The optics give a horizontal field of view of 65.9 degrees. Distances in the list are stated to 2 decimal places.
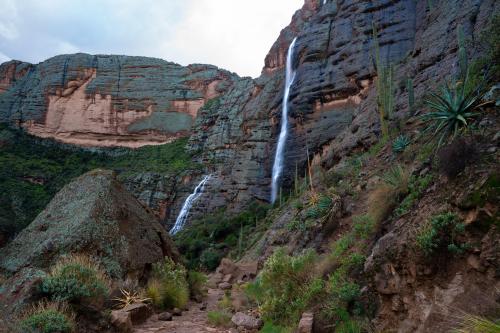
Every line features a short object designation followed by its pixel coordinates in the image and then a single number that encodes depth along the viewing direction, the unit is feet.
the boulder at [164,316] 29.25
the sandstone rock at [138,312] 26.43
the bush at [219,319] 28.55
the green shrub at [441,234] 15.89
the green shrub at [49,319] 18.65
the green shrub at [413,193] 21.40
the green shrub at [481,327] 9.49
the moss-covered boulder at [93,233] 29.58
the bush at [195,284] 41.43
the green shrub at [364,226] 25.36
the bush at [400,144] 41.81
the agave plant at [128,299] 27.45
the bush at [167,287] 32.01
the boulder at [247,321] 26.25
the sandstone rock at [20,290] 20.81
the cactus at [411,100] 54.39
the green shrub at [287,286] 24.20
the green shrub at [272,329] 22.75
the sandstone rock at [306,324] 19.83
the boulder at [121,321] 23.22
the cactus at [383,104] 53.83
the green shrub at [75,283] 22.08
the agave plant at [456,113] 23.08
